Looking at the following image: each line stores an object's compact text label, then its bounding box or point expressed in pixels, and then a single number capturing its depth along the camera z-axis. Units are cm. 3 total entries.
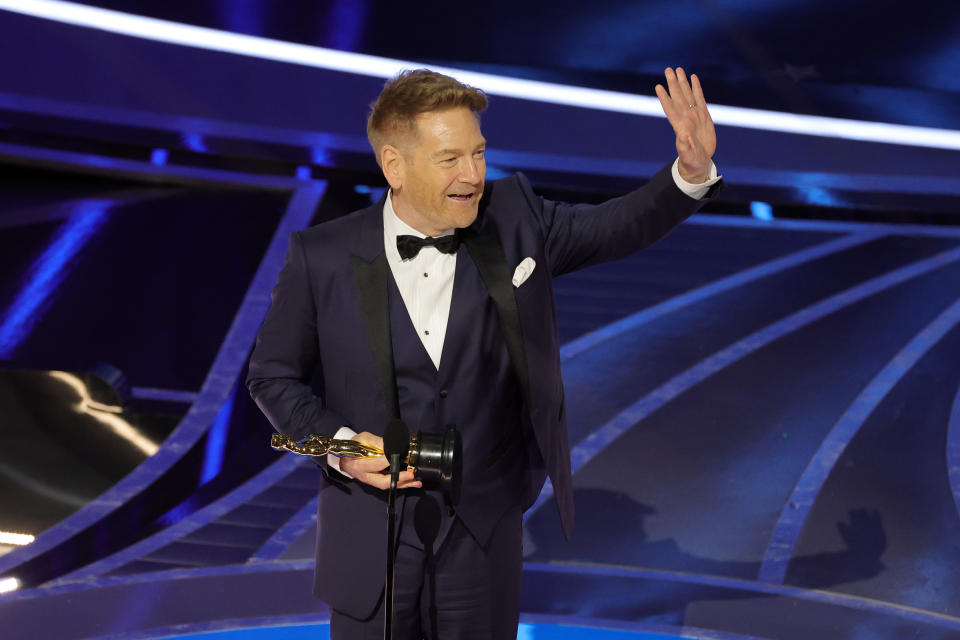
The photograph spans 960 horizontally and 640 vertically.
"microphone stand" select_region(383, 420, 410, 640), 1227
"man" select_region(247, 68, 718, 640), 1250
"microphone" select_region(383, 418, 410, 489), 1228
